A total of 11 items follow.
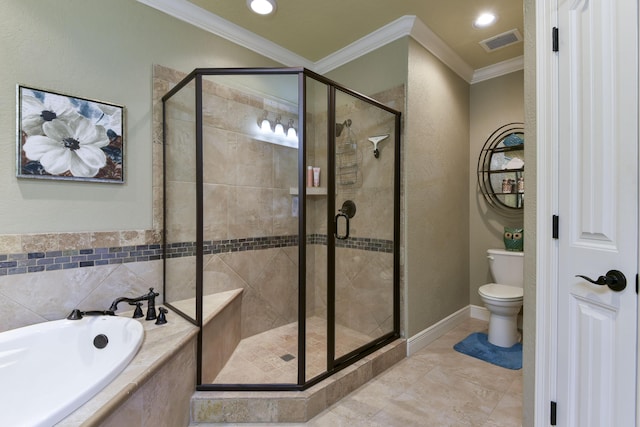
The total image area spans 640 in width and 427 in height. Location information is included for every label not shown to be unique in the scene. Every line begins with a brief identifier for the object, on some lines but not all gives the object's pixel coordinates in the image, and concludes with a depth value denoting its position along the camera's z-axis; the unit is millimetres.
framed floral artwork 1557
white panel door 970
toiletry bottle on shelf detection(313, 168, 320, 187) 2006
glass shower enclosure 1860
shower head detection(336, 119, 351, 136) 2134
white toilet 2469
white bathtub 1261
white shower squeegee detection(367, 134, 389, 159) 2479
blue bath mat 2270
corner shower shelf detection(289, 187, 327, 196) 1889
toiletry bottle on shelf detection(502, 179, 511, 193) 2893
